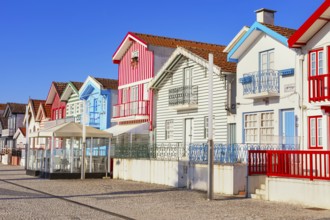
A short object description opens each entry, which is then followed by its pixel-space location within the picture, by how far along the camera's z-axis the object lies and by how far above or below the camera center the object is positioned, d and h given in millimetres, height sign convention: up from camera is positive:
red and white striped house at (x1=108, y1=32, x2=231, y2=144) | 32344 +5024
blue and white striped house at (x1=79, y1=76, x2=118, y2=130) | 38188 +3741
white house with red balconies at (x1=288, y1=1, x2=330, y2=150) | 19109 +2956
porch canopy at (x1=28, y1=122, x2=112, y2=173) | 27625 -497
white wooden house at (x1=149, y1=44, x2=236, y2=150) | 25312 +2804
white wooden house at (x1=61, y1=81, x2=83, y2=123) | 43062 +4078
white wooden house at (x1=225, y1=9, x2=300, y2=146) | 21047 +2702
